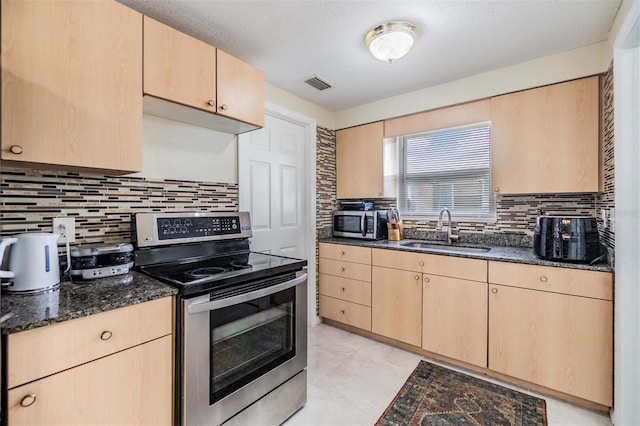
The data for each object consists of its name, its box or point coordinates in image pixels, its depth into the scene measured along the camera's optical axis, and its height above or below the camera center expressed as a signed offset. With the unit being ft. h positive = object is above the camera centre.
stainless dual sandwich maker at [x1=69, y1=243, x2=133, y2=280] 4.51 -0.75
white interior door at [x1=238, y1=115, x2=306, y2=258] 8.16 +0.78
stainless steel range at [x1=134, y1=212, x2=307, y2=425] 4.25 -1.75
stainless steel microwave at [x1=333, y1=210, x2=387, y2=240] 9.43 -0.41
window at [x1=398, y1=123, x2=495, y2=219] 8.67 +1.18
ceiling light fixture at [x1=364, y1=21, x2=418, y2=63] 5.69 +3.32
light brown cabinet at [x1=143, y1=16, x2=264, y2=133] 5.02 +2.39
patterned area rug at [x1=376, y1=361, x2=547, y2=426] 5.57 -3.82
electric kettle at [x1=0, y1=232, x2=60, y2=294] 3.83 -0.68
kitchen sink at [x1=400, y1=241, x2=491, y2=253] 8.12 -1.02
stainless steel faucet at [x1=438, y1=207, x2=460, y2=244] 8.76 -0.47
